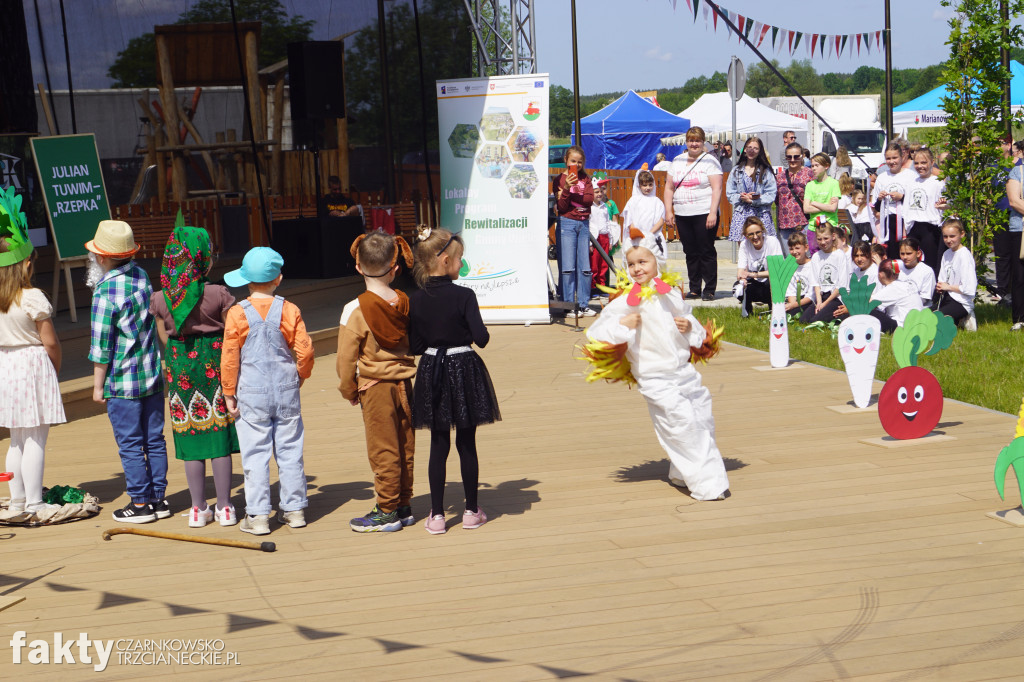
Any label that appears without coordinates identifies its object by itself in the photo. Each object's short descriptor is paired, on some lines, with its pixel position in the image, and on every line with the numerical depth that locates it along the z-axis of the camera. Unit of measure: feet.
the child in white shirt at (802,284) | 33.65
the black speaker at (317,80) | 40.11
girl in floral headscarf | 16.12
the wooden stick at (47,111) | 34.40
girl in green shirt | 37.42
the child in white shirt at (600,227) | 41.57
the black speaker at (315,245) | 38.60
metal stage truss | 54.29
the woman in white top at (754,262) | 35.68
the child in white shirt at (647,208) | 38.55
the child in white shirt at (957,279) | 31.96
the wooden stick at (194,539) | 15.25
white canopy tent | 81.05
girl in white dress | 16.72
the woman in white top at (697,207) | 39.91
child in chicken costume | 17.28
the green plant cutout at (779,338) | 27.81
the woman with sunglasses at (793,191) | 38.14
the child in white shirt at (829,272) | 32.96
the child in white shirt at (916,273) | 31.37
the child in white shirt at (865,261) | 31.68
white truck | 86.94
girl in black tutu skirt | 15.44
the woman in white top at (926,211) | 35.19
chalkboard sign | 30.40
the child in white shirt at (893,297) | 30.71
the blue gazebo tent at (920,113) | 88.33
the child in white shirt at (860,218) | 44.27
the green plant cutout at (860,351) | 22.31
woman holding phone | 35.68
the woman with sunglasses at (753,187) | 38.17
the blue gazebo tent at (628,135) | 86.94
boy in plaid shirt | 16.57
